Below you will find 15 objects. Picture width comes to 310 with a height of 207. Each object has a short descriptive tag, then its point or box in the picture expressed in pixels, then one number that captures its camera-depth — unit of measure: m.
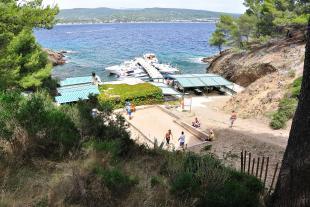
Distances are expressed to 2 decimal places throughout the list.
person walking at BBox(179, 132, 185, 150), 20.17
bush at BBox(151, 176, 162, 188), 6.66
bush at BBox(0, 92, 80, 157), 7.85
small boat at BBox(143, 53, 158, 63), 62.64
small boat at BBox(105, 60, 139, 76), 52.74
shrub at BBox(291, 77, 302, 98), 26.17
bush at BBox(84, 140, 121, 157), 7.70
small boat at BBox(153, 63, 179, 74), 51.84
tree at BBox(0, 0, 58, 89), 12.00
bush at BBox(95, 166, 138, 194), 6.02
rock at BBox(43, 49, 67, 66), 68.43
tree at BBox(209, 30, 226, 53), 61.56
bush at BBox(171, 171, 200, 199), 6.18
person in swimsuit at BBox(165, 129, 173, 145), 20.66
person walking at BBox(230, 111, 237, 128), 24.61
